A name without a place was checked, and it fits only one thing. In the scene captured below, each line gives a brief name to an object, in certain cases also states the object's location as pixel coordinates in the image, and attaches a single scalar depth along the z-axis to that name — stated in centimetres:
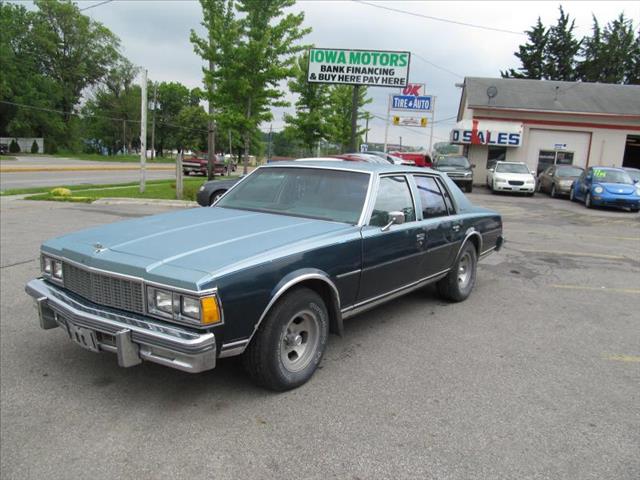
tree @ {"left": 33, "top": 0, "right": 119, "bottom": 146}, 6372
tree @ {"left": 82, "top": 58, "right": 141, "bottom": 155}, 7362
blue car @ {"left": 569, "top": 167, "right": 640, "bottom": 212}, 1678
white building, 2800
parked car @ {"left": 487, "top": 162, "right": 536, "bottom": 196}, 2169
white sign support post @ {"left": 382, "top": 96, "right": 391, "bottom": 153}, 3077
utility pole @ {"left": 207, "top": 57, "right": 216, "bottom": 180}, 1900
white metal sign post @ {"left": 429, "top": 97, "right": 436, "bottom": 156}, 3068
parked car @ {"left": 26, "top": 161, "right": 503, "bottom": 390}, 295
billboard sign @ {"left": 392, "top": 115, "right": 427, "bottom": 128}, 3267
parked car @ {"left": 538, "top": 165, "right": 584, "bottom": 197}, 2114
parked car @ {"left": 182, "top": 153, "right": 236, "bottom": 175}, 3253
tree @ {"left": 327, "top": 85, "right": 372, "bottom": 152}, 2841
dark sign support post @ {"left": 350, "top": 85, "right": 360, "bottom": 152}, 1605
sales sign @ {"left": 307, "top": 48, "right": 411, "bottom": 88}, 1655
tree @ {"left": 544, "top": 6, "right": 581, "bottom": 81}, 5225
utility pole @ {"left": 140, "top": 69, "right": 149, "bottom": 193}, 1520
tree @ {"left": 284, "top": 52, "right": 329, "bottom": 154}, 2650
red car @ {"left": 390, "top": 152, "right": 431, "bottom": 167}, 2598
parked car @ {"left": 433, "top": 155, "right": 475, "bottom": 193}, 2202
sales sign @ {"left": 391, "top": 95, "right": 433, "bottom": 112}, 3016
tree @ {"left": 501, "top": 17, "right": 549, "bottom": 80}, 5234
